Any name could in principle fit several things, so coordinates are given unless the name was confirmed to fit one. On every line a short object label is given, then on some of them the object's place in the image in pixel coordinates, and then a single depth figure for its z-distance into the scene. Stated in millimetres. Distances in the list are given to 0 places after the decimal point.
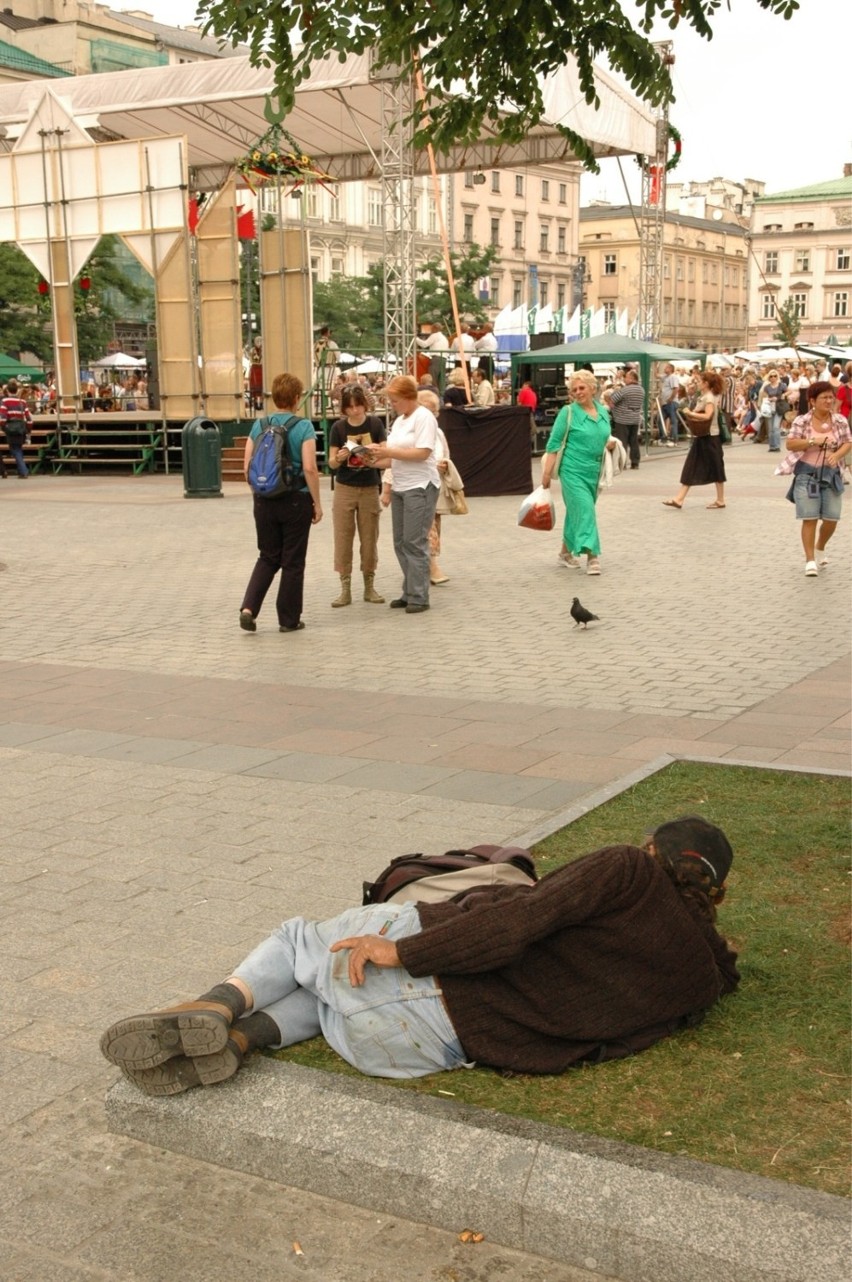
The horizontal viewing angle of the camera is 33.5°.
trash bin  20734
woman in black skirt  17516
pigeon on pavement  9578
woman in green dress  12109
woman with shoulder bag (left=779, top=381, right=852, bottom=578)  11641
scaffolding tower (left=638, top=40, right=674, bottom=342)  34031
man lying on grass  3219
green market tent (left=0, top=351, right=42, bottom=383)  38219
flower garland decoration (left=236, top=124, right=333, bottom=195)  22594
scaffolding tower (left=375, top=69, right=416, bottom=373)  23750
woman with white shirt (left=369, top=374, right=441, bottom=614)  10531
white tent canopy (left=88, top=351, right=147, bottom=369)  46469
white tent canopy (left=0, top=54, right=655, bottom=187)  25406
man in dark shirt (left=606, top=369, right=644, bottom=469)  26875
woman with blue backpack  9812
